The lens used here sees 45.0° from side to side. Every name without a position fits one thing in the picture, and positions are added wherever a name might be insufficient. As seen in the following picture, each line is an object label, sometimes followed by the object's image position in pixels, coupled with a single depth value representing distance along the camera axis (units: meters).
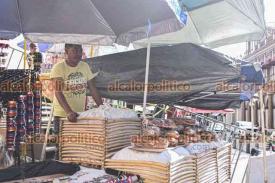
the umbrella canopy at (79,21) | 3.43
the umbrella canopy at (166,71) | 4.21
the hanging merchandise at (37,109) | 3.41
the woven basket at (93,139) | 2.90
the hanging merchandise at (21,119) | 3.18
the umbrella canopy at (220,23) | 4.92
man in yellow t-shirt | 3.60
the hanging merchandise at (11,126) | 3.12
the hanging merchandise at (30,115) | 3.29
